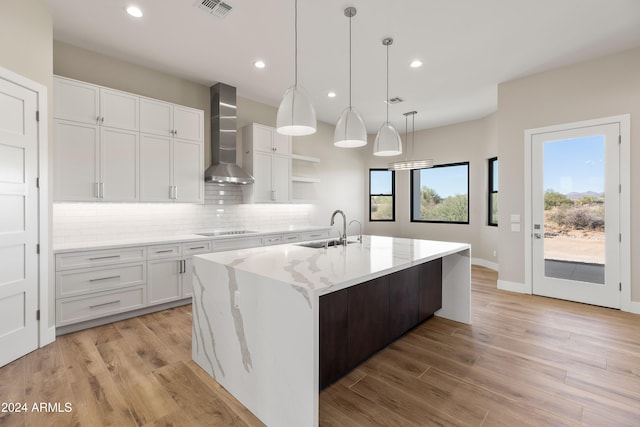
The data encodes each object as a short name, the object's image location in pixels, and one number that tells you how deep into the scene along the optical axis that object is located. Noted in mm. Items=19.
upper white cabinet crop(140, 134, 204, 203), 3816
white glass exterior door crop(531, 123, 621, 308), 3789
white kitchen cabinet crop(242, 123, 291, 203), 4988
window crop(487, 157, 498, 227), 6133
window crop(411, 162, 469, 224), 6773
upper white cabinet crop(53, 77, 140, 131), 3162
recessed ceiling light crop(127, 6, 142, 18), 2840
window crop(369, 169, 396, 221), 7730
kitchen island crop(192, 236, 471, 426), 1613
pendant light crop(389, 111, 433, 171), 5129
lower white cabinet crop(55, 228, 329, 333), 3076
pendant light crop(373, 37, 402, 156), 3098
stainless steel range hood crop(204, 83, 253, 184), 4562
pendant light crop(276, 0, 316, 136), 2256
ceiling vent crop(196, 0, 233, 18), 2754
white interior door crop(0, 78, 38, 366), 2498
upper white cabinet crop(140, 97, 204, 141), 3799
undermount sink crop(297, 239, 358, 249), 3156
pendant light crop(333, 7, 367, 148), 2645
